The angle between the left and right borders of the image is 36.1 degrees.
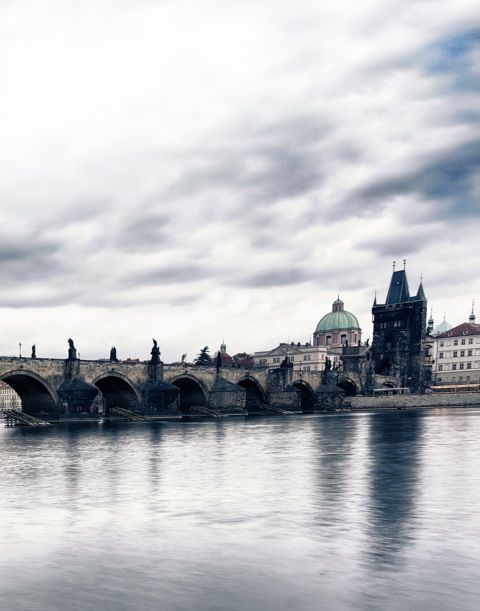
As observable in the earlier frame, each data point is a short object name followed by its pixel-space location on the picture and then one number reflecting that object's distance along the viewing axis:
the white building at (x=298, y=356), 145.88
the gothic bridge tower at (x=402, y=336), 122.38
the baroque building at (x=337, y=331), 156.00
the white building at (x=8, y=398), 163.12
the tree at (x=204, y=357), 142.88
